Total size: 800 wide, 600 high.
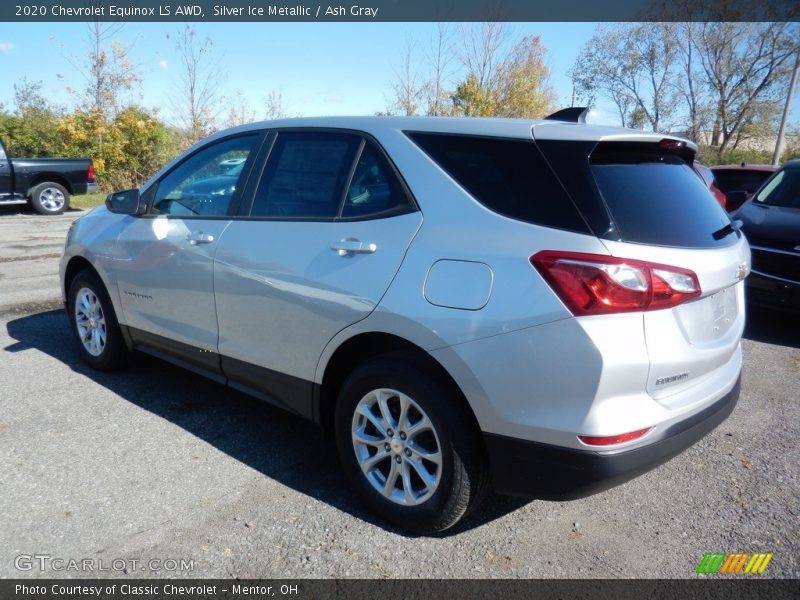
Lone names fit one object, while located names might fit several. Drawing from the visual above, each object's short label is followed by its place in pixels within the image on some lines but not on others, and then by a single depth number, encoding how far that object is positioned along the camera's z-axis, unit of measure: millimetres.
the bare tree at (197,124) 22516
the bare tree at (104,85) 20344
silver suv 2354
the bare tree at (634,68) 33281
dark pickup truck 14711
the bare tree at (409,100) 21625
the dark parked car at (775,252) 5695
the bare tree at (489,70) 22062
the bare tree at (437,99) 21431
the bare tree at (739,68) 30750
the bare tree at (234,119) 23891
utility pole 23378
